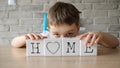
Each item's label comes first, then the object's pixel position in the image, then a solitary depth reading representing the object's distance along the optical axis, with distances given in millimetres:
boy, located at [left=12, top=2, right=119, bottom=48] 1079
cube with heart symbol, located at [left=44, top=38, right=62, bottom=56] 827
